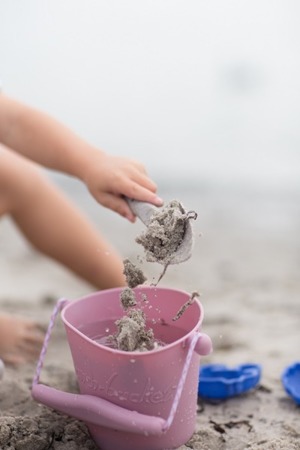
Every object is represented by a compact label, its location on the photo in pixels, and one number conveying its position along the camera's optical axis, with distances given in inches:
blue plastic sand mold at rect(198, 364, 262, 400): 56.0
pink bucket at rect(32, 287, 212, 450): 47.5
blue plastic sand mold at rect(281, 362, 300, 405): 55.9
